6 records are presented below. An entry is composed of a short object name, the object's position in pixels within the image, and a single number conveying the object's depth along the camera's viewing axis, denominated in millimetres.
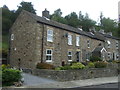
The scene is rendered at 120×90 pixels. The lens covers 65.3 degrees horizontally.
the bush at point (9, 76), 7271
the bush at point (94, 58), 16673
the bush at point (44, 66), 10960
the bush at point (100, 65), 12179
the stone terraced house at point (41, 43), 11919
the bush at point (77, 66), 10266
